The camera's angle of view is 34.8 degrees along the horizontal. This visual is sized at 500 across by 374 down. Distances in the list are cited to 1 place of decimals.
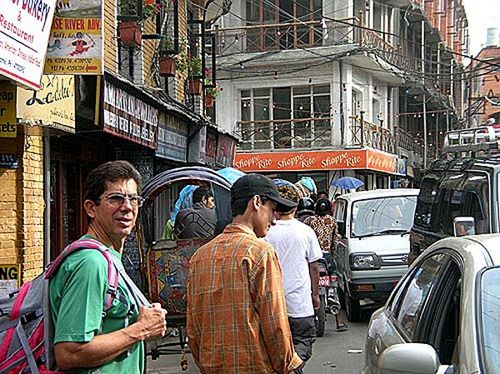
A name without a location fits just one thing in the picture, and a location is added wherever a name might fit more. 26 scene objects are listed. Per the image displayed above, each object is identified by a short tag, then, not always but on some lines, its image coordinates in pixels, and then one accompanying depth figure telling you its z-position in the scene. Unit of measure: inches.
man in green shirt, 116.8
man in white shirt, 240.7
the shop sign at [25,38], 219.1
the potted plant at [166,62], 548.7
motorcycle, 406.1
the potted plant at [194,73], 644.1
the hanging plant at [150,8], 488.4
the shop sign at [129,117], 335.3
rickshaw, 297.1
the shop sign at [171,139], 480.4
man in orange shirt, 160.6
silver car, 139.8
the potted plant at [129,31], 460.1
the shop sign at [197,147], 589.3
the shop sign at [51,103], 267.6
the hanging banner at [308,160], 1122.0
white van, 448.1
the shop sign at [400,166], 1355.1
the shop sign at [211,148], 650.8
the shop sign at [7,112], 257.9
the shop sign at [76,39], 260.2
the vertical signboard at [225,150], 709.3
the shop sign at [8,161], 287.9
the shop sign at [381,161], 1139.3
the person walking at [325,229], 432.1
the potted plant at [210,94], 708.0
